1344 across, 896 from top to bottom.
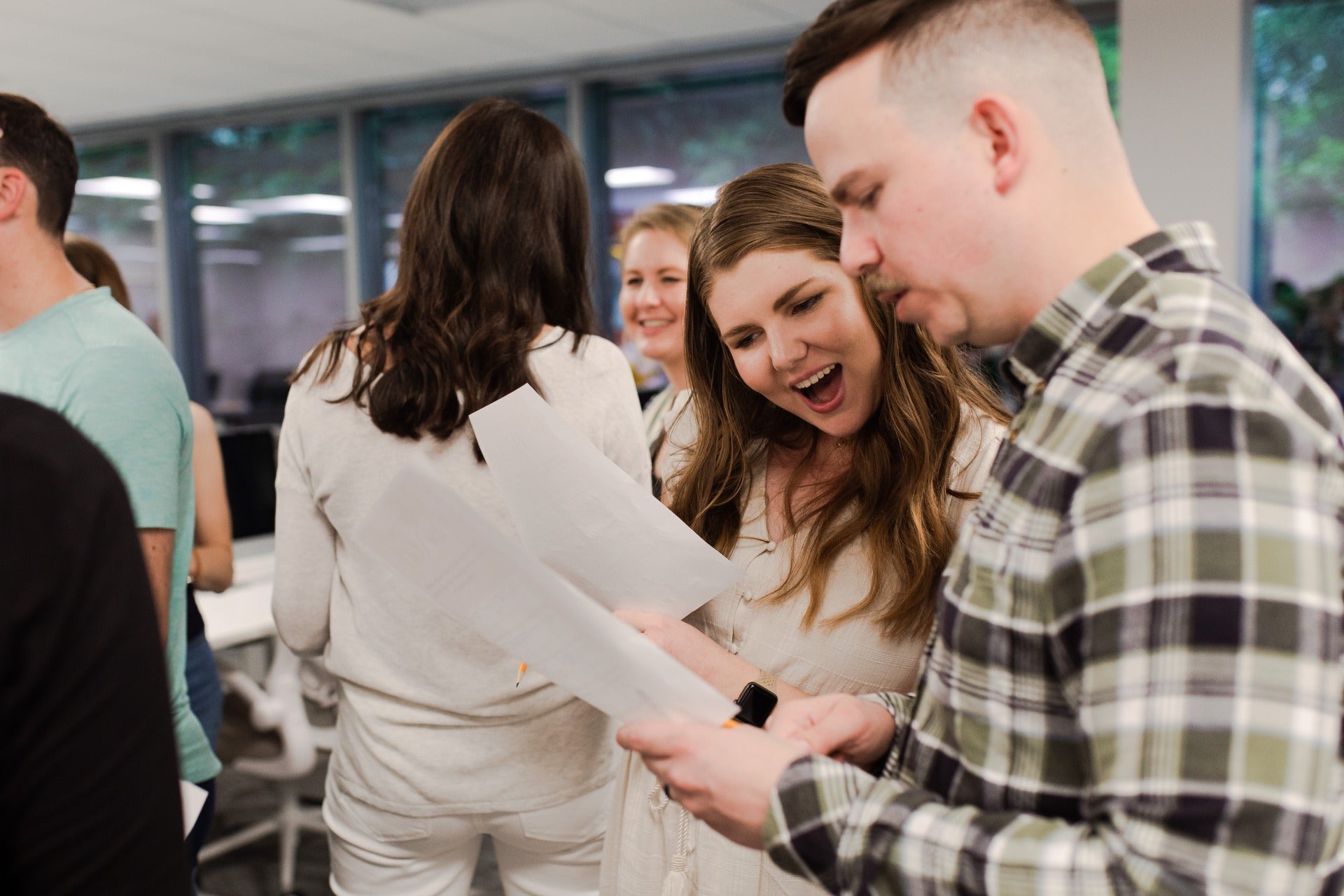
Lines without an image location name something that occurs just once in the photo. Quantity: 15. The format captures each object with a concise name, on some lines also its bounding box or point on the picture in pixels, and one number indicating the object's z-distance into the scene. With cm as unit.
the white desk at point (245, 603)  260
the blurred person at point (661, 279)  257
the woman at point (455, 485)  142
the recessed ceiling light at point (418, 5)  519
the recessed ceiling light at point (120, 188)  815
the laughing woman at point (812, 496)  116
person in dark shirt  51
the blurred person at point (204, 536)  184
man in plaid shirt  56
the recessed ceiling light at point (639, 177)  651
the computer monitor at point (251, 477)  307
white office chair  259
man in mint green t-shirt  143
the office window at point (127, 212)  818
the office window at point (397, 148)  709
